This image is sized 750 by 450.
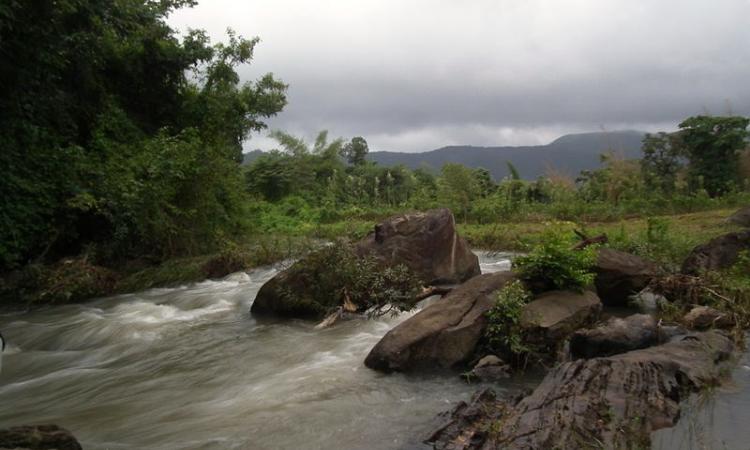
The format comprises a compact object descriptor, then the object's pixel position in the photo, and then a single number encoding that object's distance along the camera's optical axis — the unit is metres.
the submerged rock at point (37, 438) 3.89
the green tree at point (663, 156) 23.38
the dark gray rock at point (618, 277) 8.25
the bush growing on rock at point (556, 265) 7.05
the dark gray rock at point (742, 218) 13.02
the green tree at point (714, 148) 21.12
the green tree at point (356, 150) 43.94
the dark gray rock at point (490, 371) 5.90
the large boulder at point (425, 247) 9.71
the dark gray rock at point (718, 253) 8.50
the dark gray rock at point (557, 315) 6.26
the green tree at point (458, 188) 20.59
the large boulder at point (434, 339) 6.27
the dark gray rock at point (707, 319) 6.75
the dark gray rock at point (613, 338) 5.97
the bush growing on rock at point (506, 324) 6.14
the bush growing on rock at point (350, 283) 8.91
